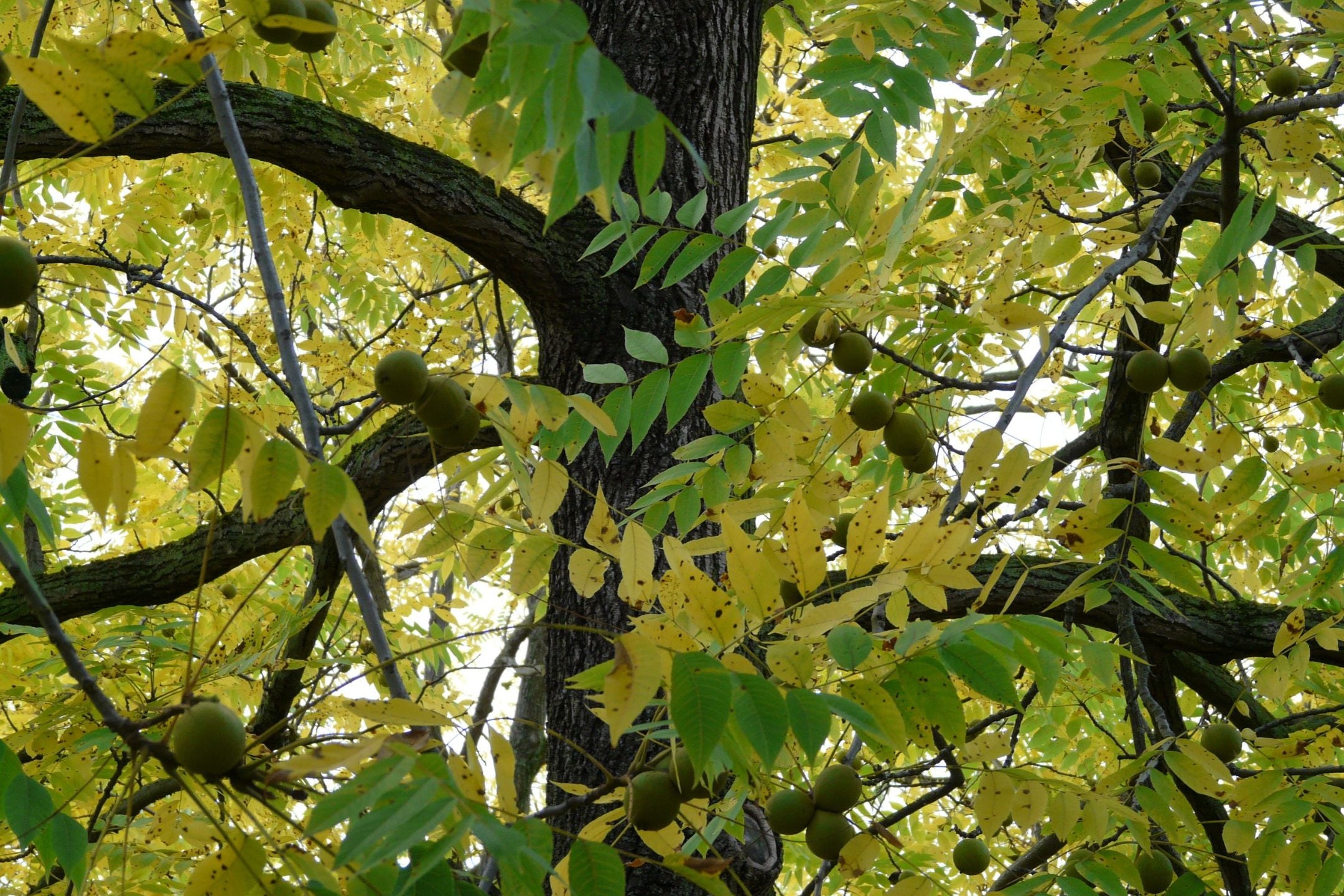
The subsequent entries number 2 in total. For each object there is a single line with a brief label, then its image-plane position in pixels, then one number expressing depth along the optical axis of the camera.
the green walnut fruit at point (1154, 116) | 6.20
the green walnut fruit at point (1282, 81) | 5.99
